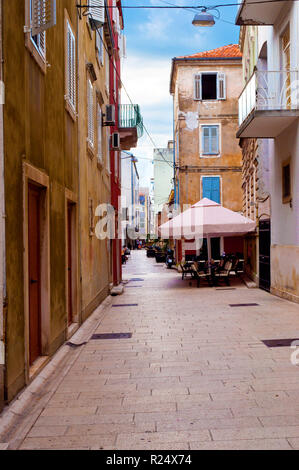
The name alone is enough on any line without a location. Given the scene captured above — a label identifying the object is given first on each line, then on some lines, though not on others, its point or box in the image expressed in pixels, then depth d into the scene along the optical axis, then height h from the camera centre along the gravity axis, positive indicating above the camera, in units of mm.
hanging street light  14852 +6628
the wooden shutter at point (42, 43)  6541 +2663
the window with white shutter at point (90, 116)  11680 +3001
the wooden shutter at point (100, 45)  13945 +5741
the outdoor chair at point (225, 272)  18141 -1350
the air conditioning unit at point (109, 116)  14789 +3706
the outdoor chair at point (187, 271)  19500 -1360
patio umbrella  17078 +485
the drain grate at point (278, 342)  7457 -1674
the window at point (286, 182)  13002 +1440
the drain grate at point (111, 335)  8797 -1783
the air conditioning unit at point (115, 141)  16828 +3330
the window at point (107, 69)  17172 +6043
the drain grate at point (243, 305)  12289 -1747
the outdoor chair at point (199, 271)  17980 -1319
